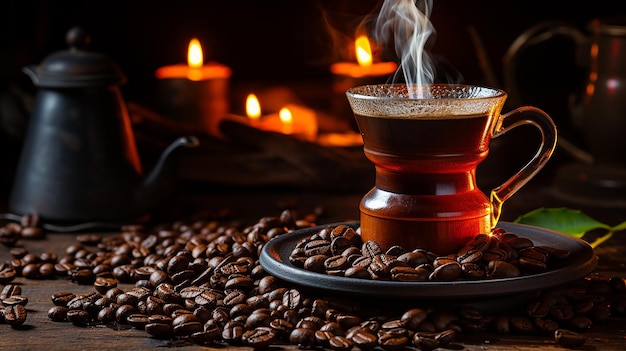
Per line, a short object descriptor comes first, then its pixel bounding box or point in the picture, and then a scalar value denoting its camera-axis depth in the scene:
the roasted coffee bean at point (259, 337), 0.70
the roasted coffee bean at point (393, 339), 0.69
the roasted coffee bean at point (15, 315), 0.74
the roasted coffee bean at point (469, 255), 0.72
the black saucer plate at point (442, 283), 0.70
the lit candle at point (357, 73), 1.14
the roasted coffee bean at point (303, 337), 0.70
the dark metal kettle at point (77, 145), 0.95
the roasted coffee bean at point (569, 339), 0.70
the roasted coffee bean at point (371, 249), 0.74
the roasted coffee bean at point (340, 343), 0.69
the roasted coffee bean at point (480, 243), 0.73
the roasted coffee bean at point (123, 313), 0.74
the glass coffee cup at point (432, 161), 0.72
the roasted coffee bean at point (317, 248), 0.75
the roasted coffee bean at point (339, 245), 0.75
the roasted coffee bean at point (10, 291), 0.78
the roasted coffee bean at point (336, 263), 0.73
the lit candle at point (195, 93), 1.17
